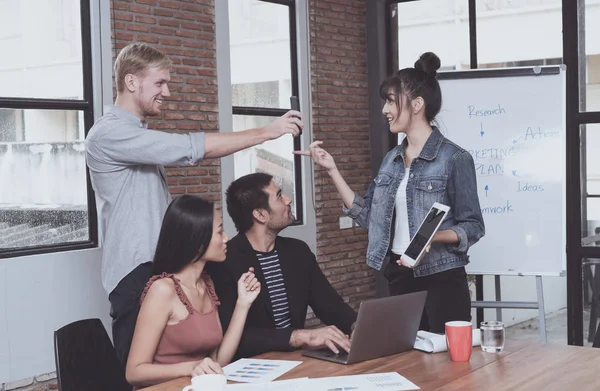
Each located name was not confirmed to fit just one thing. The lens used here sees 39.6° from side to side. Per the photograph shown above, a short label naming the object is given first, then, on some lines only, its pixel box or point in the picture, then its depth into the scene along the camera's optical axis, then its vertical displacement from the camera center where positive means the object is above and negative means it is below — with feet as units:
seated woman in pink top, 8.01 -1.35
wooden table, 7.04 -1.91
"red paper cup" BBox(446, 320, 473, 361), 7.80 -1.70
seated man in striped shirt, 9.80 -1.24
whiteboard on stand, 14.98 -0.08
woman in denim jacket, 10.41 -0.47
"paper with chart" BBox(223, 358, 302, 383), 7.22 -1.85
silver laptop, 7.59 -1.59
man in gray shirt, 9.75 +0.09
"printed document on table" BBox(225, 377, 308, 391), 6.84 -1.84
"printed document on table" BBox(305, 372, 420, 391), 6.85 -1.86
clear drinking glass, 8.15 -1.76
